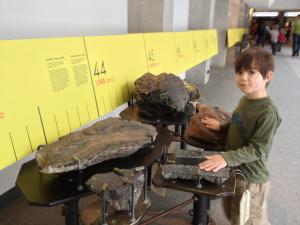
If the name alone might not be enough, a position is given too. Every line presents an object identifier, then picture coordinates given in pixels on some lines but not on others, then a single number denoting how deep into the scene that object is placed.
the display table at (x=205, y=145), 1.93
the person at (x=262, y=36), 19.39
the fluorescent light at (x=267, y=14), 28.72
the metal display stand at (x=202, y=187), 1.26
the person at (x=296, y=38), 13.95
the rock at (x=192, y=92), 2.60
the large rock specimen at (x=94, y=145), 1.24
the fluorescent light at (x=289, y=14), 28.61
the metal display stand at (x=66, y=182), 1.13
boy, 1.52
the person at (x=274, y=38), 14.98
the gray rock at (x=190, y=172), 1.31
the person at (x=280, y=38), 15.64
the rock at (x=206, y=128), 1.96
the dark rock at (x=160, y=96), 2.14
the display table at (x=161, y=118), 2.03
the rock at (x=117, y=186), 1.08
